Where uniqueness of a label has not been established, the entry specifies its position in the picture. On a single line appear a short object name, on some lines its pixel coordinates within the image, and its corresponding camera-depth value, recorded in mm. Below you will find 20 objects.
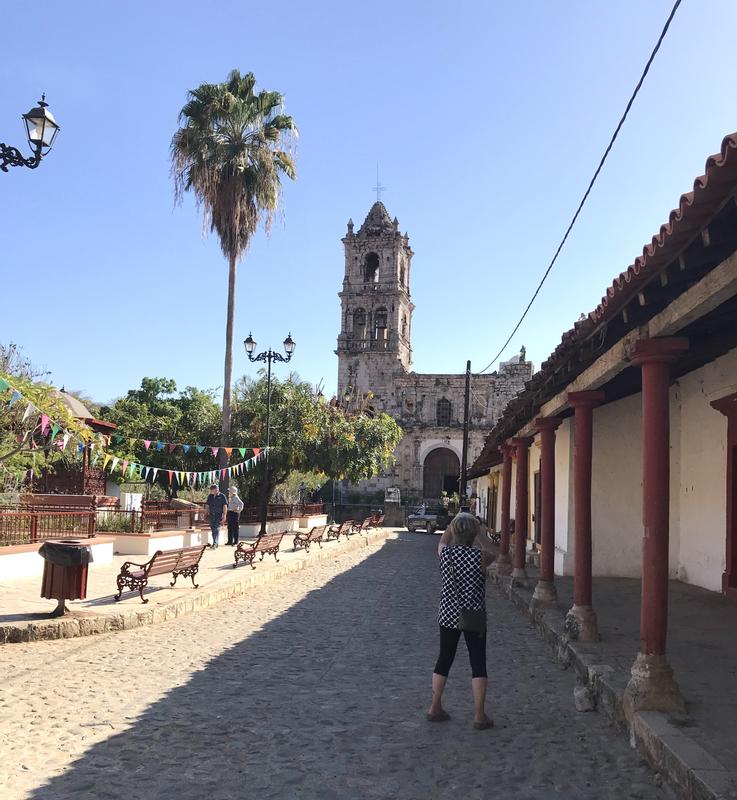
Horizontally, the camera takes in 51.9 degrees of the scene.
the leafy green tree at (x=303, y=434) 24984
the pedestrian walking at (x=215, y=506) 18266
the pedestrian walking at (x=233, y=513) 18688
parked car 35688
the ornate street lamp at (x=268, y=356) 20588
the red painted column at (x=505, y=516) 14912
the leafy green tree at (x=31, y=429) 12031
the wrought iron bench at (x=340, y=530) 25156
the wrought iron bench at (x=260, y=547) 14756
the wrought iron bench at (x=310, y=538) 19844
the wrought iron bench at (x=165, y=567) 9977
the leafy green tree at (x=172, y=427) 27906
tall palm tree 20531
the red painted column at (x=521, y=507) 12442
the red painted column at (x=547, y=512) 9383
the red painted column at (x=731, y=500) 8703
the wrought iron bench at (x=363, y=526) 29105
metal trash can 8508
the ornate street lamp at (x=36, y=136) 7395
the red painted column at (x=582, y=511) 7191
